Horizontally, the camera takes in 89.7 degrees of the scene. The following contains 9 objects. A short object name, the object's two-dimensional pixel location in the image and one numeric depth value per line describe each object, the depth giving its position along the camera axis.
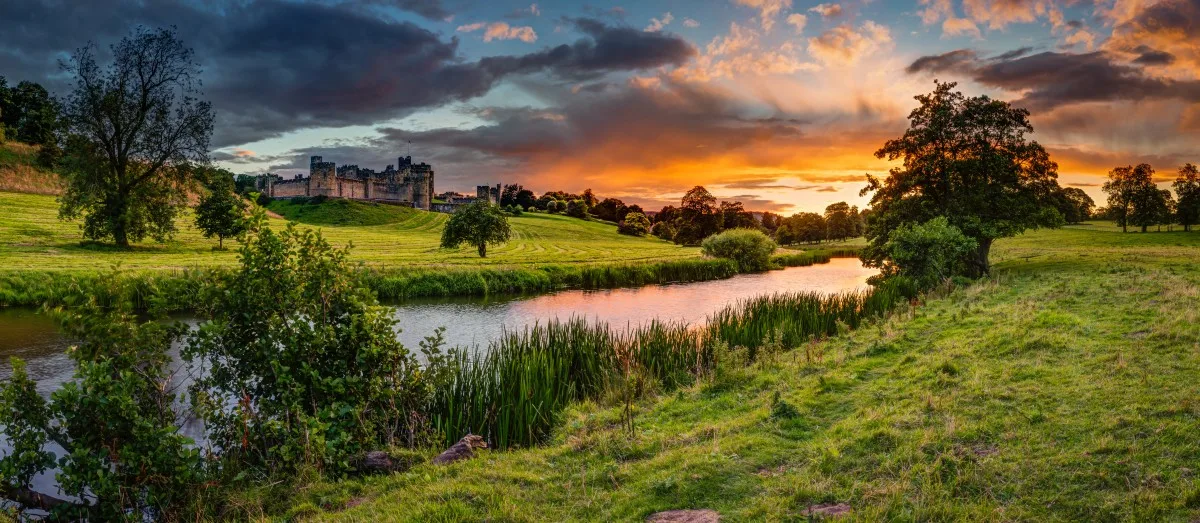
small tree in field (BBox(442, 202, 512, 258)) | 46.69
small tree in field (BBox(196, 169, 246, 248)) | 43.41
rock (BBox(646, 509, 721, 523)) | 5.90
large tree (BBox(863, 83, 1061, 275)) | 29.33
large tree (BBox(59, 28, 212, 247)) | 37.91
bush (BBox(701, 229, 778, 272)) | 54.78
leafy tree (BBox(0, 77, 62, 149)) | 68.38
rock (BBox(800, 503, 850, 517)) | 5.70
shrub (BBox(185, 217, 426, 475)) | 8.08
